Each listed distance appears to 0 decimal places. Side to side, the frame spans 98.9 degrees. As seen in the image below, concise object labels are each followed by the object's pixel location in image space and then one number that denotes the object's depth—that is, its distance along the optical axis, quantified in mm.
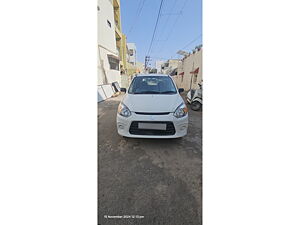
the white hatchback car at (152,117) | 2152
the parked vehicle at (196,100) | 5211
